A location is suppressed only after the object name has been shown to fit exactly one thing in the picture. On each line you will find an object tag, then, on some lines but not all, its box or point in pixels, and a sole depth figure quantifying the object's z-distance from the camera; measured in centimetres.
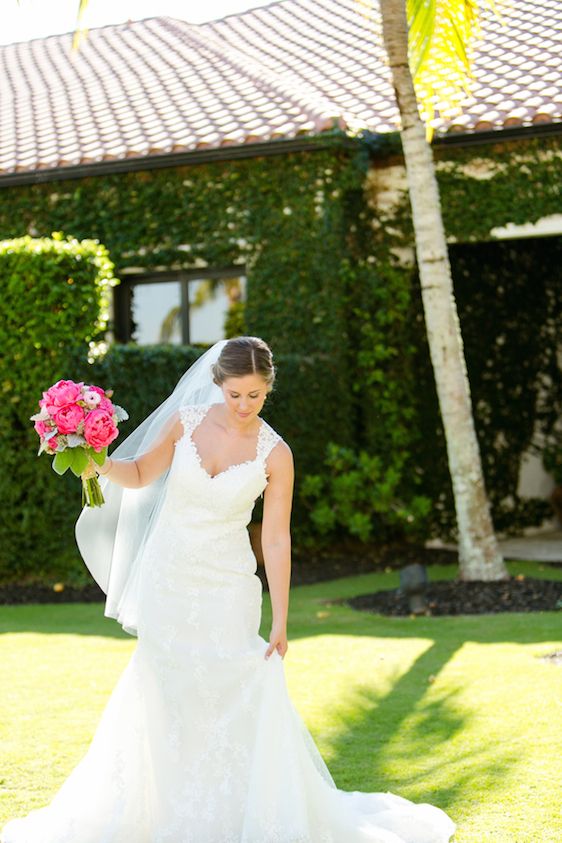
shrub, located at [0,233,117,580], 1064
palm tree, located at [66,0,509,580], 974
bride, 446
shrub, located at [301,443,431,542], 1198
